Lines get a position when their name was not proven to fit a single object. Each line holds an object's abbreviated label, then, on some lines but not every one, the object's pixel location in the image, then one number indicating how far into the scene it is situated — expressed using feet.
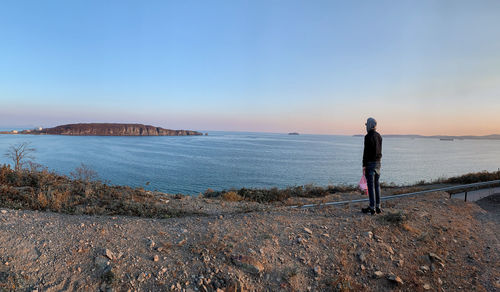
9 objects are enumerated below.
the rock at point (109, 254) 12.92
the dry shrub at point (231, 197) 34.67
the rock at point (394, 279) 13.48
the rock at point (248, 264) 13.21
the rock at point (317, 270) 13.70
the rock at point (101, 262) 12.34
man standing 20.04
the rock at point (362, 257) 14.93
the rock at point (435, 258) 15.70
